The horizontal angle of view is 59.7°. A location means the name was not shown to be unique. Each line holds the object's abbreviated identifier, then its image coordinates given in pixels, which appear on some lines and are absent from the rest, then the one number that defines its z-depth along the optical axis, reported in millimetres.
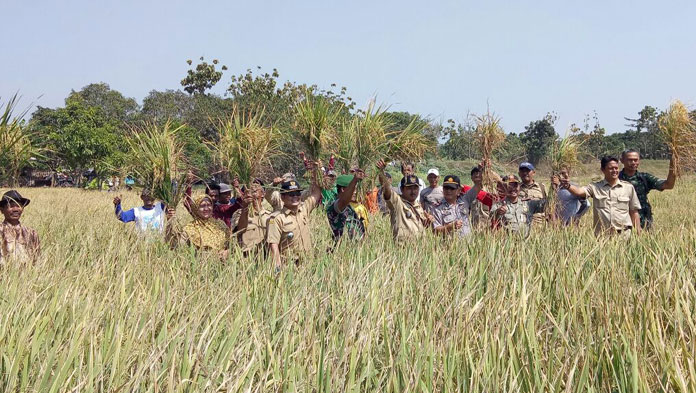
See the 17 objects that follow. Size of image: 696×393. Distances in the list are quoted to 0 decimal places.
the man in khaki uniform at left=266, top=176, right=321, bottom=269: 5117
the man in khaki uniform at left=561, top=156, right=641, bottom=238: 6039
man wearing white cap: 6453
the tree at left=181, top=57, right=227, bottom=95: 52469
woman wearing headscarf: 5266
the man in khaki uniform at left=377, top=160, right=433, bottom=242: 5652
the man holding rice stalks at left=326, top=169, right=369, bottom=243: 5539
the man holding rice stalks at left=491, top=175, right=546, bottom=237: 5965
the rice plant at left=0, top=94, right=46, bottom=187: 4109
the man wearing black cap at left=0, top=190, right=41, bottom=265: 4902
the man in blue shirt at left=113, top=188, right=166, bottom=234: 6437
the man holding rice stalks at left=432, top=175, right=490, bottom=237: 5984
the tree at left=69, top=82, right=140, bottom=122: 60406
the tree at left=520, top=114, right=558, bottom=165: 37869
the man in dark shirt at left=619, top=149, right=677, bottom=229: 6250
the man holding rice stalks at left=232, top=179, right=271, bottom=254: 5320
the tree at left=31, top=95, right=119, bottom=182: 25906
